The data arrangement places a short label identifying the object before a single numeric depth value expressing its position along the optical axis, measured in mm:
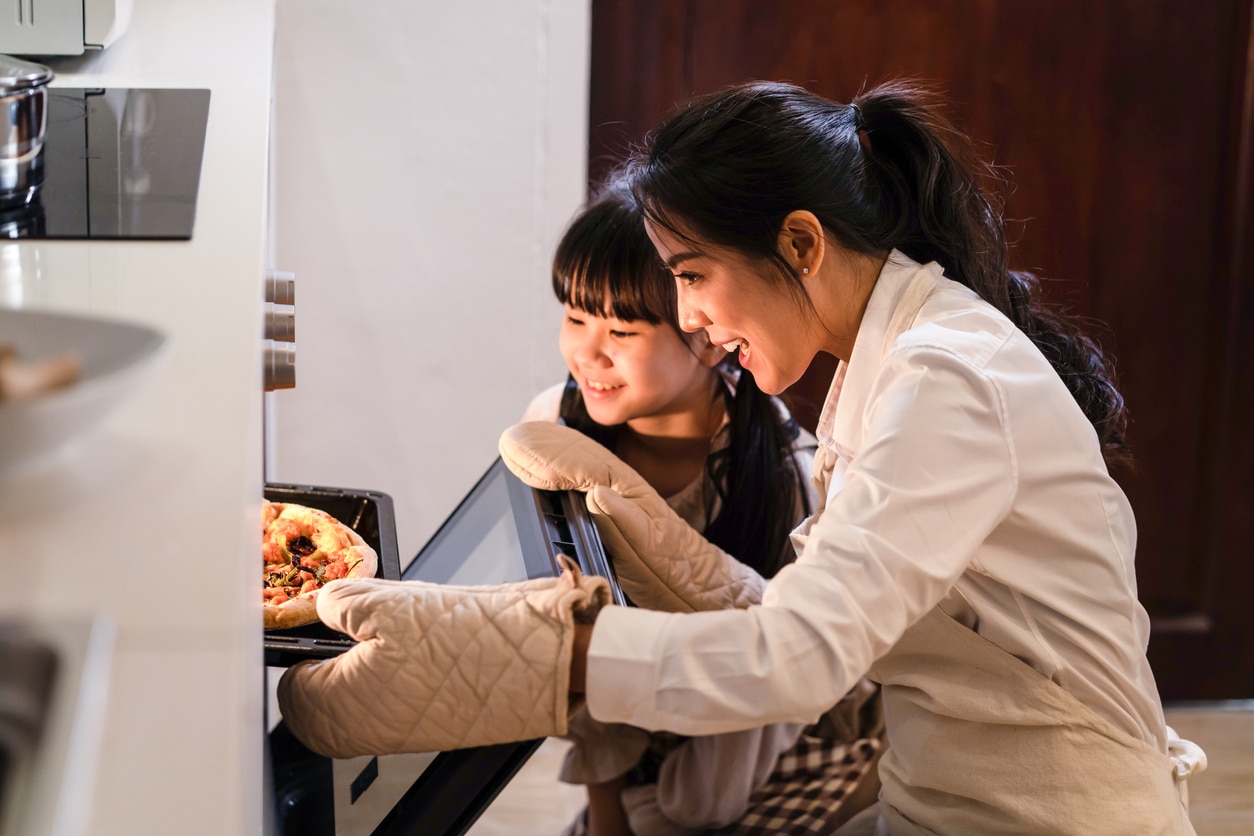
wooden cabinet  2291
